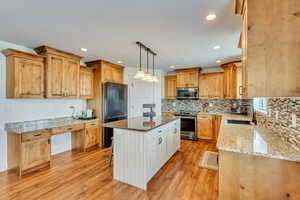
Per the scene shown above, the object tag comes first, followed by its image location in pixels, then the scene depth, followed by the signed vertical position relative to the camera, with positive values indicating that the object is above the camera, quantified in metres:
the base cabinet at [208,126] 4.53 -0.88
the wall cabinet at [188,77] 5.04 +0.79
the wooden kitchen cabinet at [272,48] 1.13 +0.42
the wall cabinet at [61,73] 3.12 +0.62
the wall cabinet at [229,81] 4.23 +0.56
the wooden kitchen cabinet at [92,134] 3.77 -0.96
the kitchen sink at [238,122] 3.19 -0.51
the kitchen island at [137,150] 2.20 -0.84
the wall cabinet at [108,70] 4.12 +0.89
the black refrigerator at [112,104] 4.09 -0.15
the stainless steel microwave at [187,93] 5.06 +0.22
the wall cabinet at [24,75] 2.70 +0.49
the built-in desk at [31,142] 2.58 -0.81
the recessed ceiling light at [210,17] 1.88 +1.09
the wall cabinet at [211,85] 4.78 +0.47
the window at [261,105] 2.45 -0.11
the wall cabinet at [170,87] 5.65 +0.48
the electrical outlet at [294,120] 1.40 -0.21
